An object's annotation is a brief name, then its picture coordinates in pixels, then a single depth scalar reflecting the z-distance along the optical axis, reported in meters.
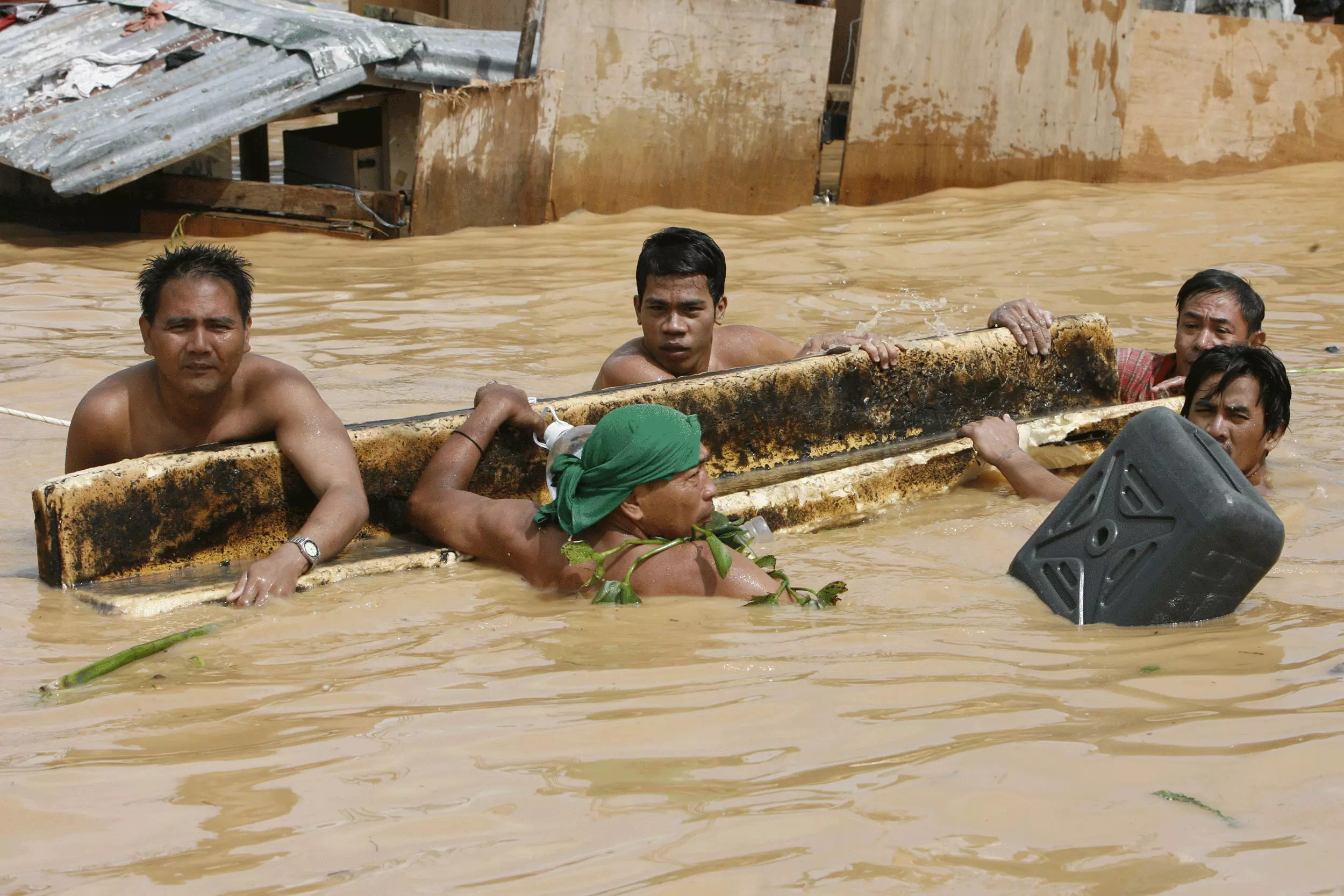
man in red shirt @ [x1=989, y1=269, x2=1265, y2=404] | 5.76
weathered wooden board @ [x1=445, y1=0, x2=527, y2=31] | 13.55
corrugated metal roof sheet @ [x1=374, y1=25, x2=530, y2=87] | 9.62
